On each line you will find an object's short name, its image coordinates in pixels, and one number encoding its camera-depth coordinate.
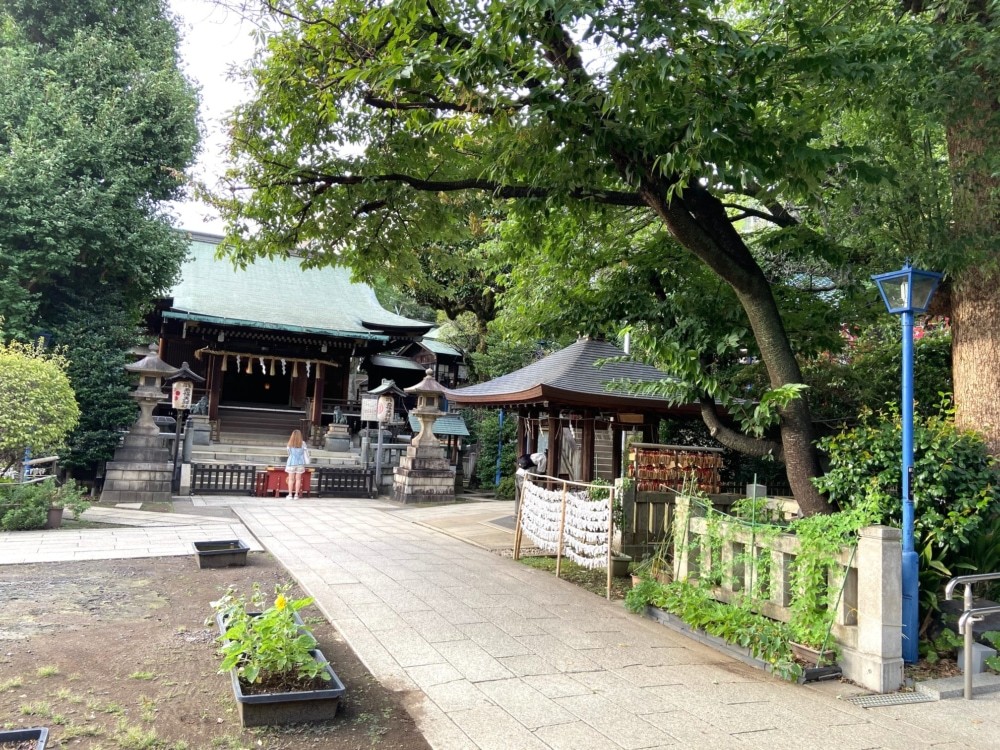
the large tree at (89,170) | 14.80
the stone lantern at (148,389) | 15.02
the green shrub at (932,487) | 5.30
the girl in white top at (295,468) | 16.52
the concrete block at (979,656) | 5.04
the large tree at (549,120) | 5.06
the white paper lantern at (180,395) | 16.09
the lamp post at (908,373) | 5.05
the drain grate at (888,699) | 4.37
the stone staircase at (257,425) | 22.67
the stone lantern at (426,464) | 17.00
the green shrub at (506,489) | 19.09
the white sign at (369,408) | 18.36
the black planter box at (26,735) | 3.07
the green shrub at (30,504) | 9.78
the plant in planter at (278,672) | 3.65
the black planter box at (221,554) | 7.75
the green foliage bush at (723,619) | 4.93
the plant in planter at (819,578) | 4.90
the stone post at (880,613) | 4.61
